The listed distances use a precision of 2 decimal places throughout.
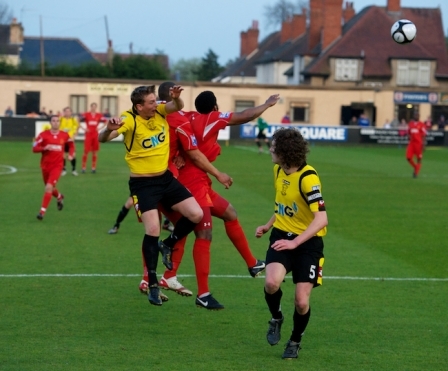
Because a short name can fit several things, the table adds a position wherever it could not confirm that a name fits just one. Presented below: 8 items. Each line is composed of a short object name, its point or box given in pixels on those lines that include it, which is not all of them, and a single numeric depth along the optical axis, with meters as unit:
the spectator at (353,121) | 60.66
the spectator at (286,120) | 55.12
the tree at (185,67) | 153.50
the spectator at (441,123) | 59.25
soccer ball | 14.40
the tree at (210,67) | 114.19
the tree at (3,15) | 103.44
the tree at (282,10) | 128.68
